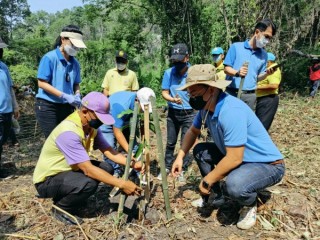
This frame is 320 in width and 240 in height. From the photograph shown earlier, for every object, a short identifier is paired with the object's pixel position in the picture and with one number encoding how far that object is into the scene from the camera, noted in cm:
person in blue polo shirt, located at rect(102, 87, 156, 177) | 274
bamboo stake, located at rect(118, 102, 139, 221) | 225
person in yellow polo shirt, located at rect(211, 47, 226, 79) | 482
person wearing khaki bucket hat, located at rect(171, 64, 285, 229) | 211
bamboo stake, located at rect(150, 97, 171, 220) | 223
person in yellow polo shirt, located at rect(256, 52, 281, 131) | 399
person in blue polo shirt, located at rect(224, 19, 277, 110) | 329
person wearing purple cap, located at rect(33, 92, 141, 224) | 222
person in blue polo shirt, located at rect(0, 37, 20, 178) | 331
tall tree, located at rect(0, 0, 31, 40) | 3534
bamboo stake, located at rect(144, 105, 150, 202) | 231
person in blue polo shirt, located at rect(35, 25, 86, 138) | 295
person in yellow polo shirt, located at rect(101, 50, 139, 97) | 446
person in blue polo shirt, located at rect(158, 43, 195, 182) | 308
